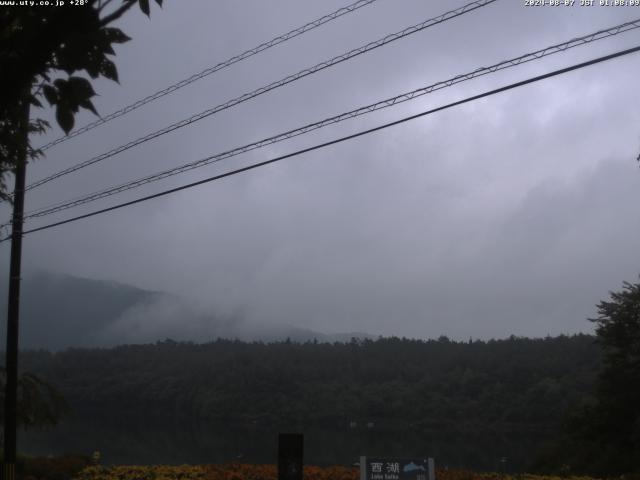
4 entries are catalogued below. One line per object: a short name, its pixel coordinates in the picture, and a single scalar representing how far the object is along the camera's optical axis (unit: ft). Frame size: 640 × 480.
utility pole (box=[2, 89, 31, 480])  44.70
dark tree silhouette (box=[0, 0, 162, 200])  10.14
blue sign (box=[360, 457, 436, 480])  35.78
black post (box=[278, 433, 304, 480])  32.99
